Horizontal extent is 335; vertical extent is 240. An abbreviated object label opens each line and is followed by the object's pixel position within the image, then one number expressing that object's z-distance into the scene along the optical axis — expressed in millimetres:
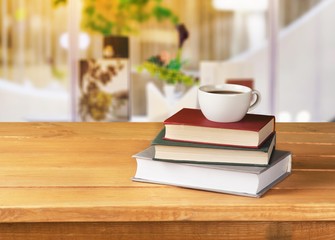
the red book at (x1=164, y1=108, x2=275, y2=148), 1356
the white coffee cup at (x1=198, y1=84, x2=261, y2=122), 1401
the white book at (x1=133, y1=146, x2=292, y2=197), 1332
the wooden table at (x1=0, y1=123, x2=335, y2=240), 1280
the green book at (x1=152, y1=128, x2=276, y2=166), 1348
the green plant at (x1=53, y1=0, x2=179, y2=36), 5498
